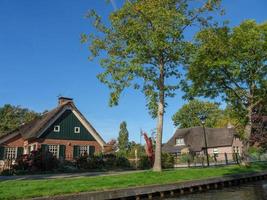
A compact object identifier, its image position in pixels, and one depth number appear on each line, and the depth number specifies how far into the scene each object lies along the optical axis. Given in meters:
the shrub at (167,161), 31.52
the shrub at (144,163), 31.26
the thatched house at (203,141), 62.66
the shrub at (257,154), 44.78
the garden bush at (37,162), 27.58
